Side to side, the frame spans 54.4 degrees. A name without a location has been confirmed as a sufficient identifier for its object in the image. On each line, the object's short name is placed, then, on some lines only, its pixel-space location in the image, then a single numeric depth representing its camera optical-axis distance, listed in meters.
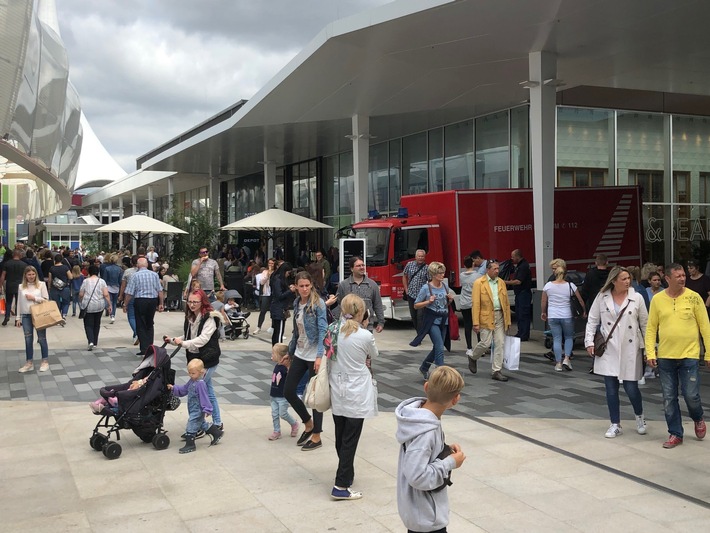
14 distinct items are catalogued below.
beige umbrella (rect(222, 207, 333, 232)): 22.81
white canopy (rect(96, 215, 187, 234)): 24.44
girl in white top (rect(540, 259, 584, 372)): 11.13
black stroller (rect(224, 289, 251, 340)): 14.75
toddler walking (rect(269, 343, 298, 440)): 6.95
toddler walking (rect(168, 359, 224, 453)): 6.77
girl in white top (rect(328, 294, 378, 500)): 5.40
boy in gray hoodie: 3.20
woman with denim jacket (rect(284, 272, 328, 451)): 6.72
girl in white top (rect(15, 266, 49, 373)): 10.97
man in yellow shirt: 6.72
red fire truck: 16.31
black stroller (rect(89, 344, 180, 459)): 6.78
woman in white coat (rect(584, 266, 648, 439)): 7.04
